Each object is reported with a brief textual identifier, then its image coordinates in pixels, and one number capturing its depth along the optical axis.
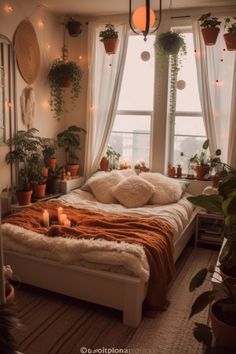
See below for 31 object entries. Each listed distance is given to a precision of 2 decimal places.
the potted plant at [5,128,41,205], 3.69
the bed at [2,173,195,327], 2.42
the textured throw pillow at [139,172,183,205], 3.84
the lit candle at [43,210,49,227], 3.10
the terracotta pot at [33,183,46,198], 3.94
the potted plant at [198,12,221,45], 3.69
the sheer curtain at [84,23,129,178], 4.42
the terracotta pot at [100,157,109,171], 4.65
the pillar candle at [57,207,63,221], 3.23
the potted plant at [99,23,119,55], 4.12
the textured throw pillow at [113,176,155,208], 3.80
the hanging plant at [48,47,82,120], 4.25
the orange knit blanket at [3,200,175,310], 2.61
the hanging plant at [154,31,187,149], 3.89
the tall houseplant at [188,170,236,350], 1.46
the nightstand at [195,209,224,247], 3.81
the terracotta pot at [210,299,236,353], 1.46
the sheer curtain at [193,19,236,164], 3.93
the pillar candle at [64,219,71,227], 3.06
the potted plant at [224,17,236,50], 3.57
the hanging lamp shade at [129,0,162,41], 2.51
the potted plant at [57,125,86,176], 4.57
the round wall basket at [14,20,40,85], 3.79
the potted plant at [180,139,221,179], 3.99
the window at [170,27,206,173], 4.23
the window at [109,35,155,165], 4.45
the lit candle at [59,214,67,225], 3.12
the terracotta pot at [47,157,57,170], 4.29
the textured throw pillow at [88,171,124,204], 3.98
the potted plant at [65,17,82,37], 4.28
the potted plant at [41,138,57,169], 4.21
